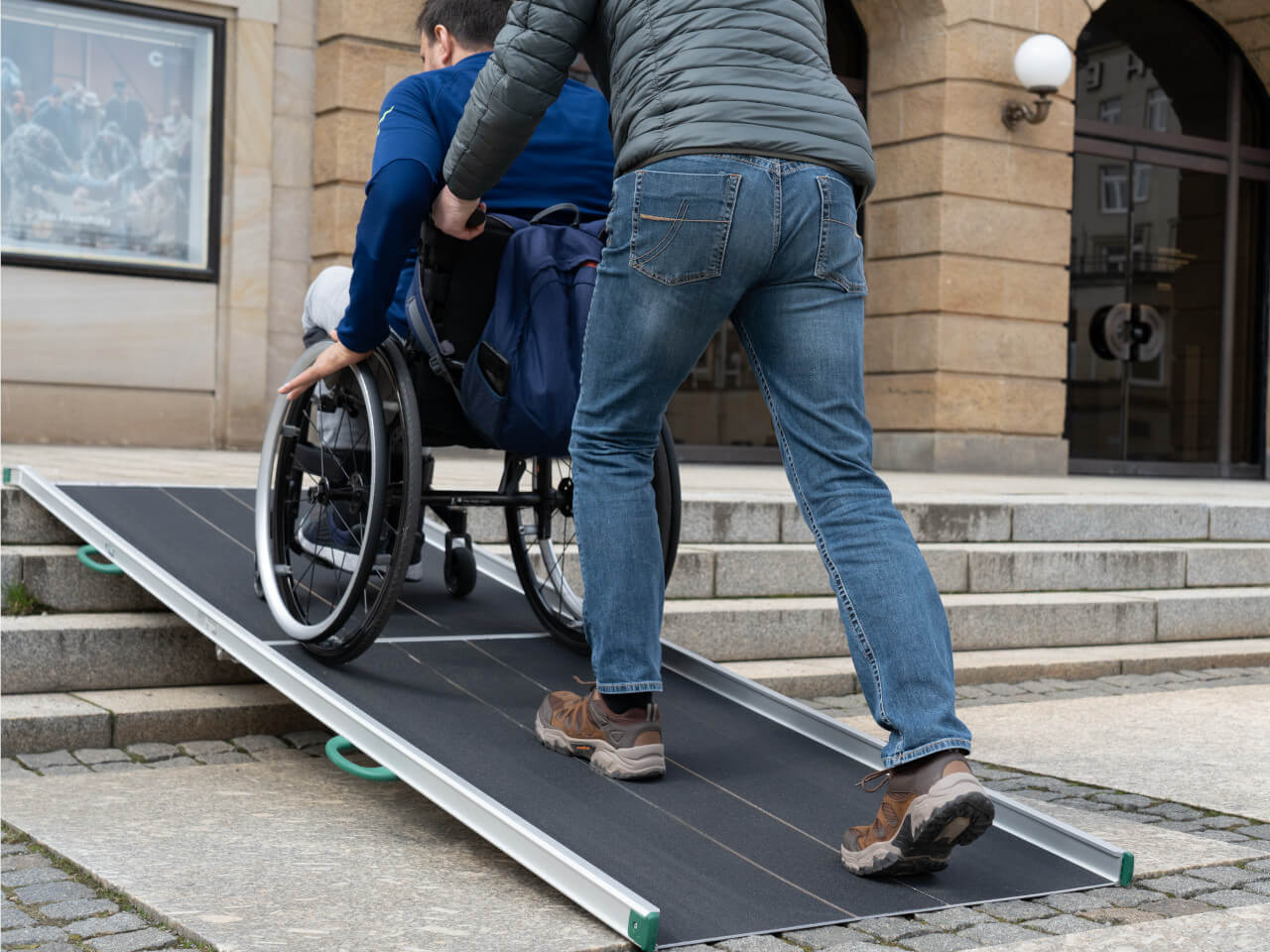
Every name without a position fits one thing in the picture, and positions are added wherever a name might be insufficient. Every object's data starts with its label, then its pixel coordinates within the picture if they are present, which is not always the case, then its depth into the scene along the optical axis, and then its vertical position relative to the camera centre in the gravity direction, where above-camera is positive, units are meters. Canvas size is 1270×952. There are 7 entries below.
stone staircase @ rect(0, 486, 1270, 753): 3.94 -0.53
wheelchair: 3.27 -0.10
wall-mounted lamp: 11.91 +3.12
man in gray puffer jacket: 2.69 +0.28
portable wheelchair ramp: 2.59 -0.65
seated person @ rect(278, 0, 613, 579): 3.22 +0.62
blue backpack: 3.28 +0.24
